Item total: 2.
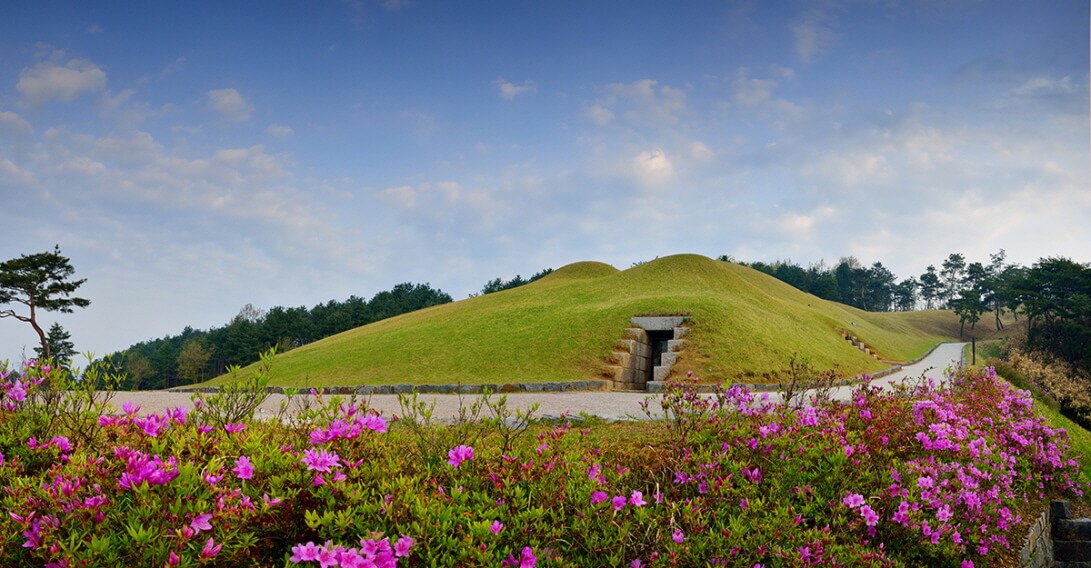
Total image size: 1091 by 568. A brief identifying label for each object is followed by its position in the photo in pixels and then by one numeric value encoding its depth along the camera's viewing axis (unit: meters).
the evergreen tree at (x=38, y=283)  39.31
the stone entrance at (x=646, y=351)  21.80
